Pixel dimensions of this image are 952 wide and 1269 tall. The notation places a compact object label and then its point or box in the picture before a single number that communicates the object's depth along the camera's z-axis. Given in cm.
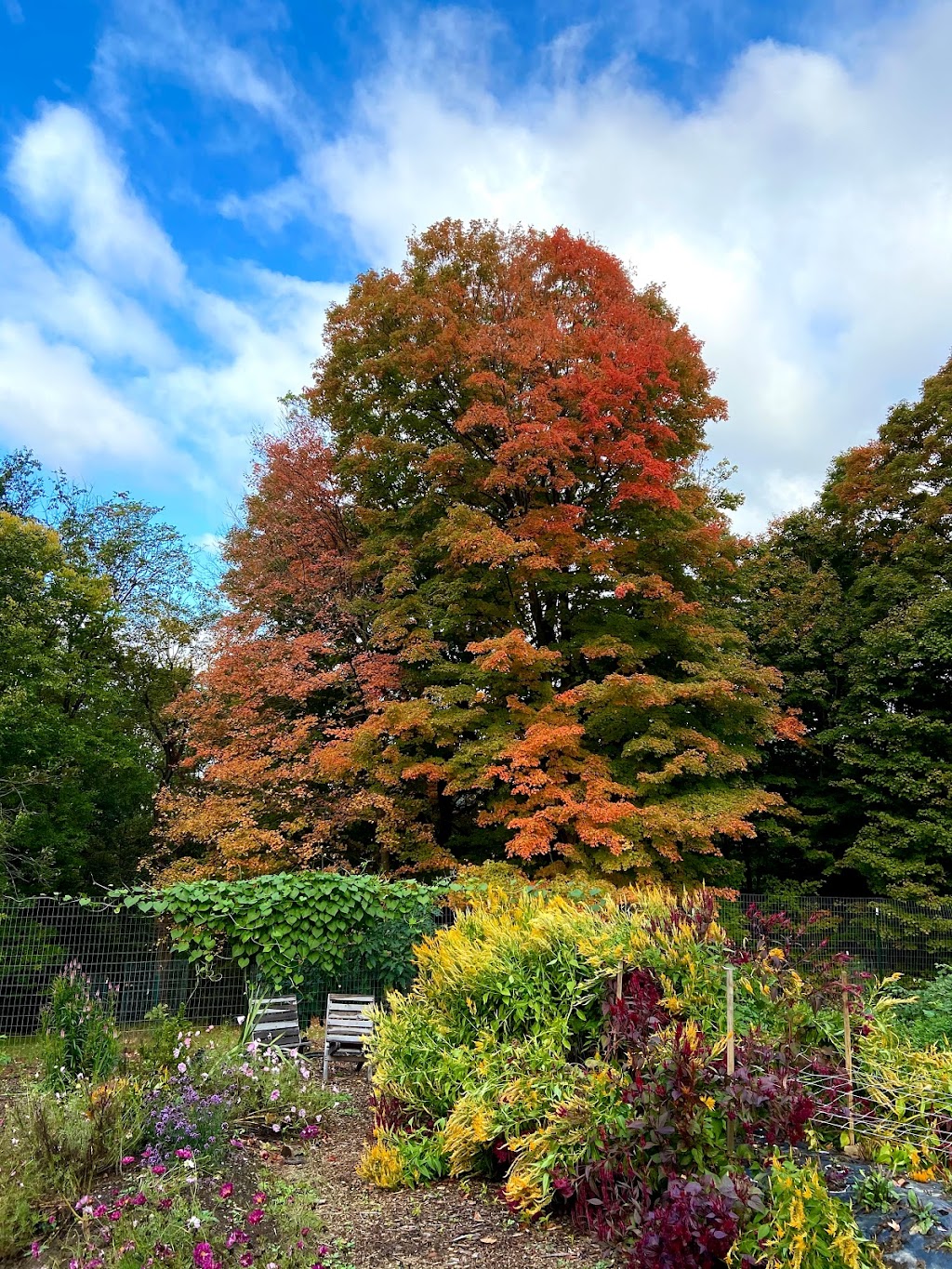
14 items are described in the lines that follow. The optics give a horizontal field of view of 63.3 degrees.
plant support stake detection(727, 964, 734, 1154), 287
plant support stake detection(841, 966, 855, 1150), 318
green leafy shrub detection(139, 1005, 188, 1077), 457
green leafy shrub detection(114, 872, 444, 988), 675
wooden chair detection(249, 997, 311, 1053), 578
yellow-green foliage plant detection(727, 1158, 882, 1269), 245
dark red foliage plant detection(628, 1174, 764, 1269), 253
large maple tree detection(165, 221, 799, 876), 1045
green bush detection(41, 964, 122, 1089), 450
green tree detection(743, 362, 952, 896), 1323
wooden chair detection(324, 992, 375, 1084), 611
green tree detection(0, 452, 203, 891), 1351
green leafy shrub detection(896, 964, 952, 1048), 514
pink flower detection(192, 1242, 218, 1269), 249
